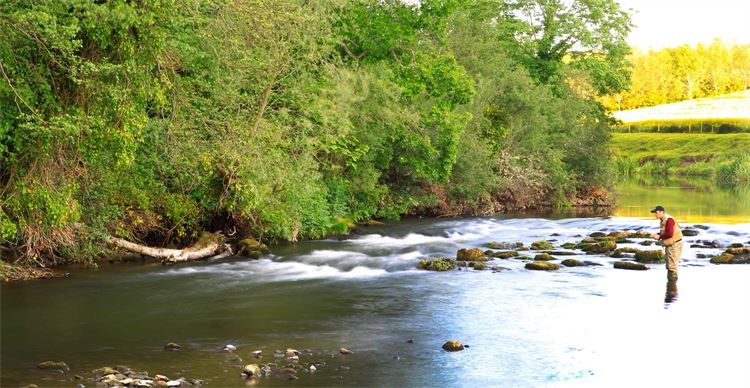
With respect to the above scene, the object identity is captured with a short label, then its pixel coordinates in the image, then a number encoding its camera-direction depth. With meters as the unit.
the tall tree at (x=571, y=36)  55.41
